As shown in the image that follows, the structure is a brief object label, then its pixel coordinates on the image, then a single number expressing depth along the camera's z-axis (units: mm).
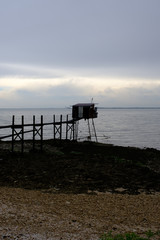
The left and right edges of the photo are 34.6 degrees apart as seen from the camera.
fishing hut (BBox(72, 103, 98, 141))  39562
